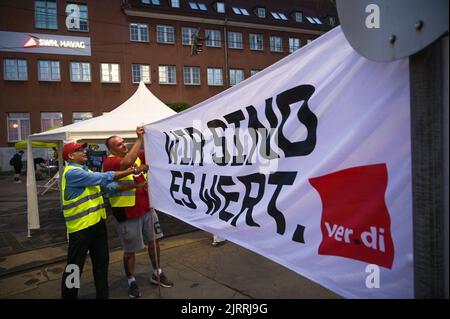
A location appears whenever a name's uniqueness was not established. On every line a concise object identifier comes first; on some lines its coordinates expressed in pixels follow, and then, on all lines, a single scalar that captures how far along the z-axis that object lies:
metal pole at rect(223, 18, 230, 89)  32.50
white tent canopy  7.38
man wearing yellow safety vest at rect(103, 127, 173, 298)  4.12
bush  25.66
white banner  1.64
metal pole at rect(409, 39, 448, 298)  1.40
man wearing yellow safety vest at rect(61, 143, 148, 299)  3.60
